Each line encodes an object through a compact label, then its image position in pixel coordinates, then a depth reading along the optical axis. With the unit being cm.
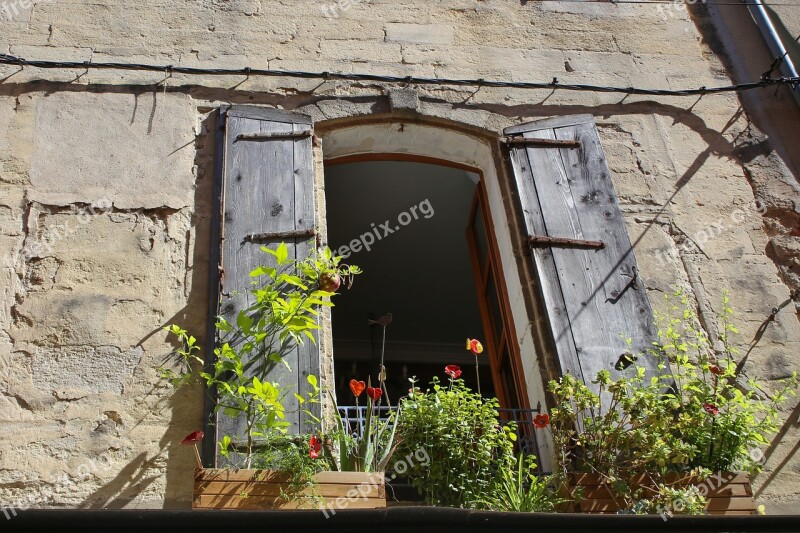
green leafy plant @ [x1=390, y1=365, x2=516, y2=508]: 372
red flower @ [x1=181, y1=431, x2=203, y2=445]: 347
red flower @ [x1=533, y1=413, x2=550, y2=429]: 376
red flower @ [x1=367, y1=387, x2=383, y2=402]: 372
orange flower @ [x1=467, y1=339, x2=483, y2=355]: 393
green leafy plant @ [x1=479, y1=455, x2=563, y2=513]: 360
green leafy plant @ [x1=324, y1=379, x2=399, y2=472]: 370
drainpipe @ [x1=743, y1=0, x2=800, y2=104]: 565
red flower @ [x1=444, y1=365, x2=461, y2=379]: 394
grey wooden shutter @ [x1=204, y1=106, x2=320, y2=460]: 421
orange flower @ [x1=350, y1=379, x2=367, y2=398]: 373
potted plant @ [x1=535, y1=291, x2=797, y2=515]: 367
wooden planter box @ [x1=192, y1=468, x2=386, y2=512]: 345
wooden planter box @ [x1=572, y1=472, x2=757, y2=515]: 366
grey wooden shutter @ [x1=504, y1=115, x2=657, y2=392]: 430
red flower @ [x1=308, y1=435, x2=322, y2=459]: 353
